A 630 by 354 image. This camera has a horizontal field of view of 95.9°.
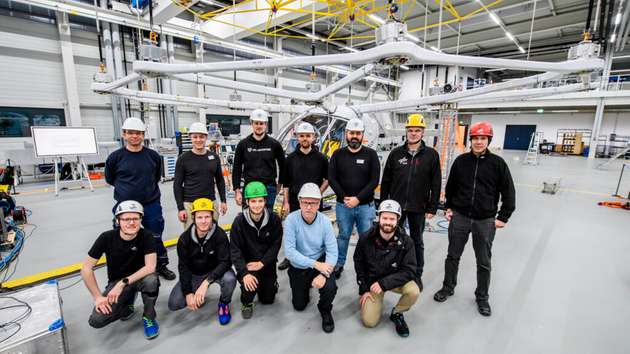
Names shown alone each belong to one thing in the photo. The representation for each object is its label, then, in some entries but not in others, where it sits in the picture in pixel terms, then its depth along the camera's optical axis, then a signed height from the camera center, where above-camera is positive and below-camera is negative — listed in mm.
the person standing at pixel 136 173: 3020 -411
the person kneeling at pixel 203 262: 2631 -1207
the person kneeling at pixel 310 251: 2654 -1119
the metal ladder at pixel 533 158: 15334 -1109
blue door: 25181 +171
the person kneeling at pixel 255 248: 2730 -1112
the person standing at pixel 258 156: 3561 -256
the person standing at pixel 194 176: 3432 -487
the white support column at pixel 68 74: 9594 +2111
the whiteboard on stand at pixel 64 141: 7109 -170
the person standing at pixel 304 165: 3418 -345
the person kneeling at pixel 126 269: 2346 -1176
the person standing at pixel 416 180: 3080 -460
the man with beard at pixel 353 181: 3198 -498
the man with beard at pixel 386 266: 2561 -1193
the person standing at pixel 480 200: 2748 -608
